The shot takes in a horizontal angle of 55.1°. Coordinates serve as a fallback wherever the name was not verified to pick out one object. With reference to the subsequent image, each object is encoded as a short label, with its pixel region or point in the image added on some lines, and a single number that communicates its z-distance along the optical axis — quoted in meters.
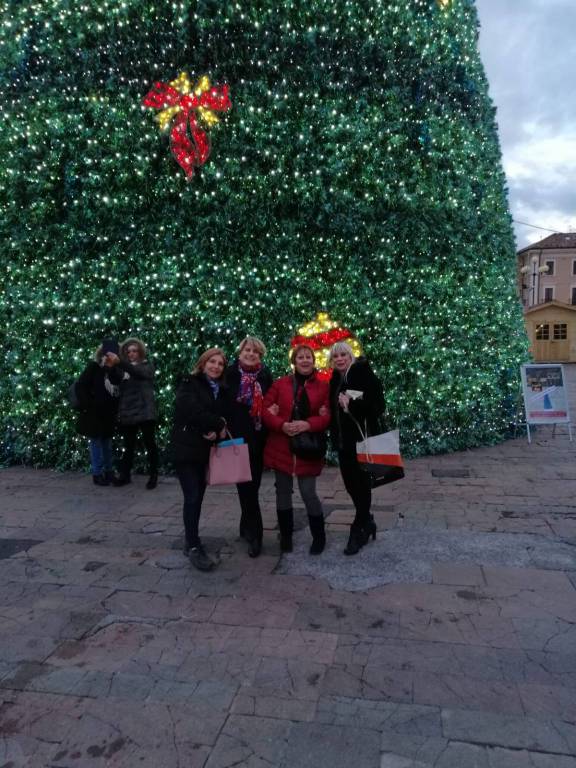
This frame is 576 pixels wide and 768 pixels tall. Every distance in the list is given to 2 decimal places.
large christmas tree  7.22
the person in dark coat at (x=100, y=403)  6.58
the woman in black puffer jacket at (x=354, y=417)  4.32
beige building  31.39
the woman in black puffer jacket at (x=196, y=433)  4.26
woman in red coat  4.43
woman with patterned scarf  4.55
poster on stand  8.78
